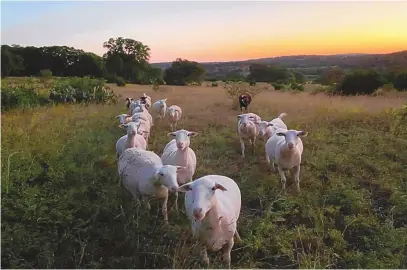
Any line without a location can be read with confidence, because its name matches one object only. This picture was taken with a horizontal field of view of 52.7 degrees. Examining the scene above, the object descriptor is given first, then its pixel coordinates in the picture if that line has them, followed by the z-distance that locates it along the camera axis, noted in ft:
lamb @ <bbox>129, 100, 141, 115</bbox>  49.30
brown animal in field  58.49
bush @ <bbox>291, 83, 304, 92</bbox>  116.35
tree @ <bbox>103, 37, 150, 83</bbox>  166.91
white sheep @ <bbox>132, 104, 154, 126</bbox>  43.92
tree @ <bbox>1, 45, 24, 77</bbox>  114.62
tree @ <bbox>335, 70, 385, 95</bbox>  98.58
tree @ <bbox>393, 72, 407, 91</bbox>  104.94
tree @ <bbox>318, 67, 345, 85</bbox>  121.08
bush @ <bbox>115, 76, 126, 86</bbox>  125.08
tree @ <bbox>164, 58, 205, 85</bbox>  177.47
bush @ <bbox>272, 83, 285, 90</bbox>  117.52
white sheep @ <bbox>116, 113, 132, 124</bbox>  38.37
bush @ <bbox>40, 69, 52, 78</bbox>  94.02
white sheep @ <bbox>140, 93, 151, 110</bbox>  53.78
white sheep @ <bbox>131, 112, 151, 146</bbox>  34.05
